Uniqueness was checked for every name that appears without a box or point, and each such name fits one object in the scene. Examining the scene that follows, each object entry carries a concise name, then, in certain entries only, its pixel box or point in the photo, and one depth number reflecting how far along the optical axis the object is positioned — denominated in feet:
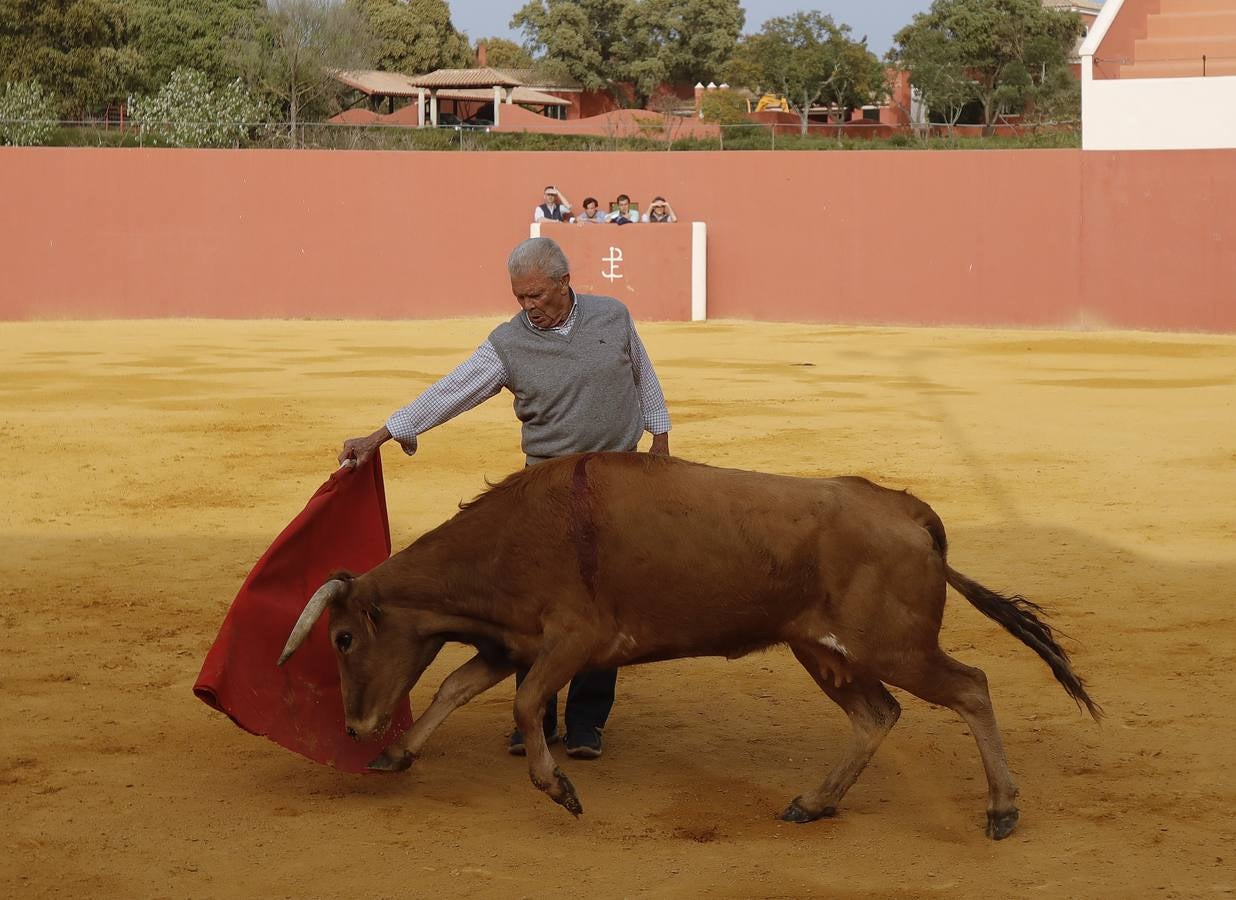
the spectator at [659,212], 69.82
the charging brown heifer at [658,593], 13.82
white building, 66.54
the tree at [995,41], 177.27
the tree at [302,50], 163.53
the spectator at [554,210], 70.38
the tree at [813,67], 203.51
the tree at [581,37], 256.11
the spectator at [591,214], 69.82
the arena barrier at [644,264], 68.64
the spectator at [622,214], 69.21
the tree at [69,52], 138.82
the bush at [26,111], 98.73
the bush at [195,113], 106.42
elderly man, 15.60
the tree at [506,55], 310.86
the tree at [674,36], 251.60
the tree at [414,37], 242.78
